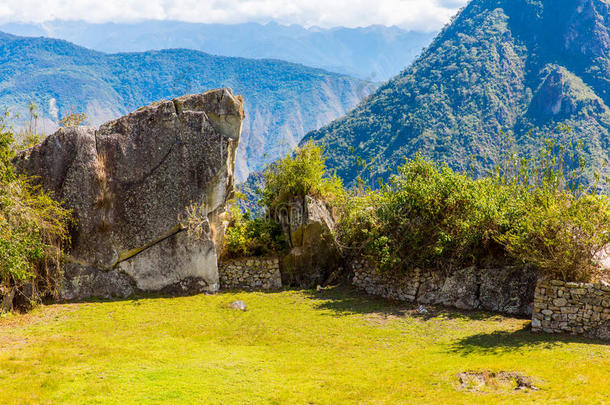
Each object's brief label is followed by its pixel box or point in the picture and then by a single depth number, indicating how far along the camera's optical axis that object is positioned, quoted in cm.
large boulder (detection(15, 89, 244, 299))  2166
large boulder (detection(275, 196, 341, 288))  2431
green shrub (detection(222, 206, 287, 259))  2425
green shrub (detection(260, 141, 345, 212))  2516
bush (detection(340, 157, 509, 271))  2083
